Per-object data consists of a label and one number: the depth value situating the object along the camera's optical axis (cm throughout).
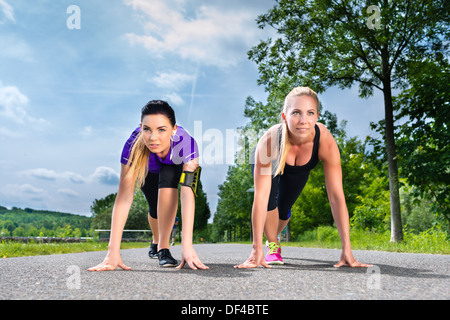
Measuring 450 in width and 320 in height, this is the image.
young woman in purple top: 347
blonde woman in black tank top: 357
